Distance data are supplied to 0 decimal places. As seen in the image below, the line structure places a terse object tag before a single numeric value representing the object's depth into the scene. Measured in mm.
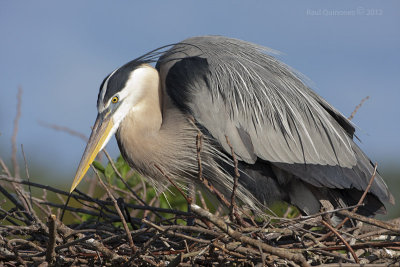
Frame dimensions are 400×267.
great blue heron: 7070
